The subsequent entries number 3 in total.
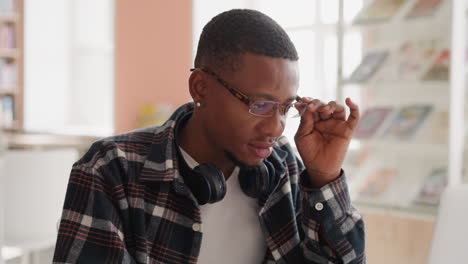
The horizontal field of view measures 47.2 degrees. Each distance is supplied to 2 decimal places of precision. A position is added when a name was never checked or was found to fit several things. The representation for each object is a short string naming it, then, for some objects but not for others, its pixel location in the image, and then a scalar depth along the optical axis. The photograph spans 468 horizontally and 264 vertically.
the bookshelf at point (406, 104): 2.20
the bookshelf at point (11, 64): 6.15
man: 1.01
